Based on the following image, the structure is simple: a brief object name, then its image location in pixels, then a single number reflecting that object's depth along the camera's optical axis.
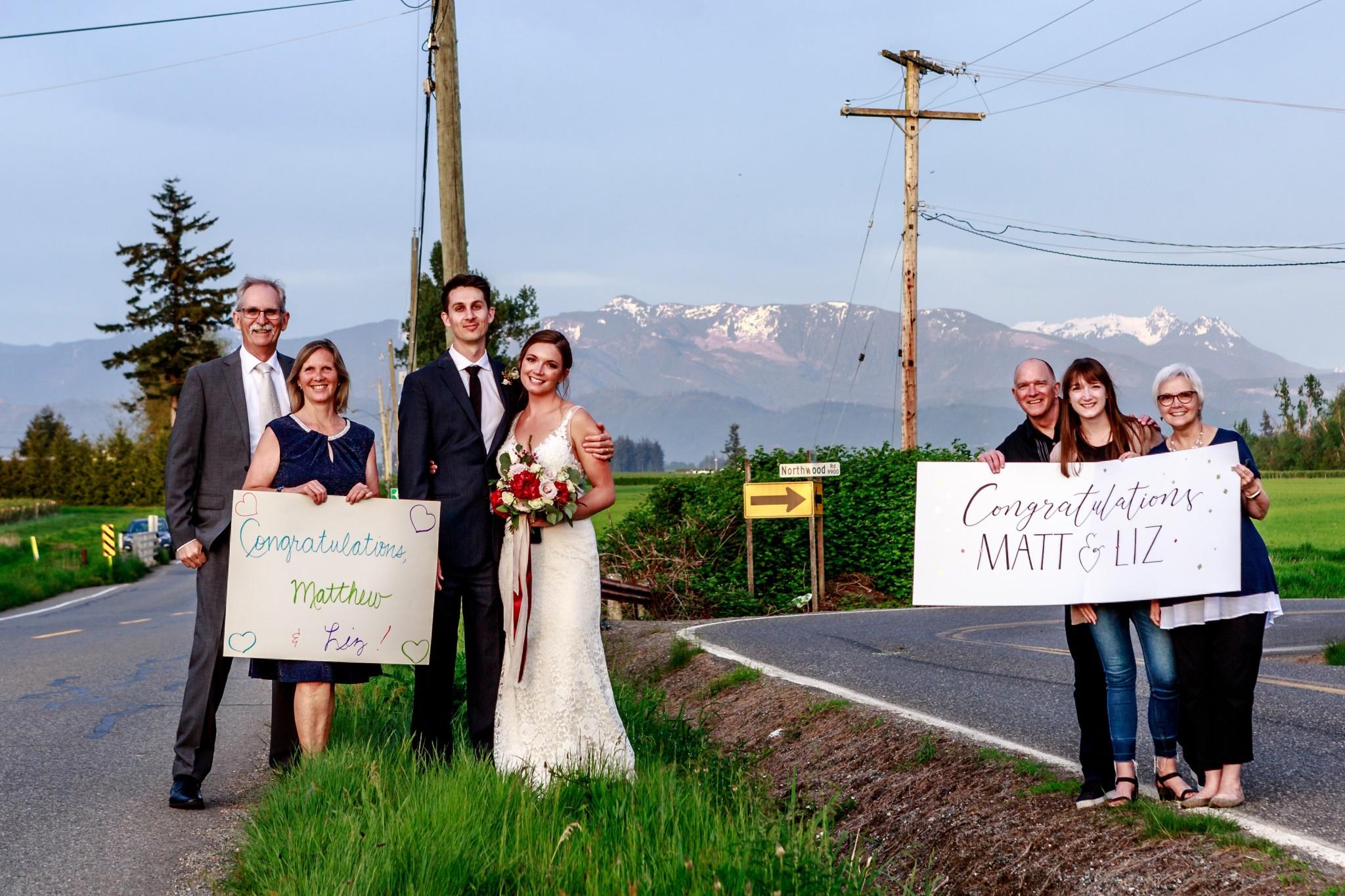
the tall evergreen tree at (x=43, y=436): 100.50
